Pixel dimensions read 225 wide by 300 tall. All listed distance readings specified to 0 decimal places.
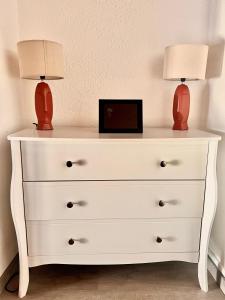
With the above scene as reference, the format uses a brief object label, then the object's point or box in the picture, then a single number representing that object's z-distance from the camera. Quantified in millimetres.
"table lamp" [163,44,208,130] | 1318
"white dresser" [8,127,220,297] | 1193
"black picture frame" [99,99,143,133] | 1358
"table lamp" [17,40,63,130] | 1232
